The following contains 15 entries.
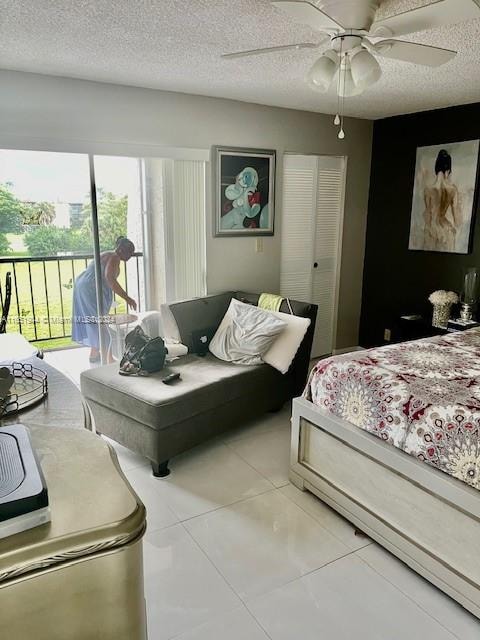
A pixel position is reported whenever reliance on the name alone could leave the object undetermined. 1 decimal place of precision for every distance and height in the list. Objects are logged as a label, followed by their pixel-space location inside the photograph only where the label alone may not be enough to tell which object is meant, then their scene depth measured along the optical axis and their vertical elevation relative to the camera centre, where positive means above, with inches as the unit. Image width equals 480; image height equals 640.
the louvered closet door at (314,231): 170.7 -3.7
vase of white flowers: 157.0 -26.8
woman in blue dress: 140.9 -21.6
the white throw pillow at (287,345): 134.2 -34.6
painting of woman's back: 153.3 +8.0
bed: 74.1 -39.7
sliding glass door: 129.6 -4.9
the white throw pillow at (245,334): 133.5 -32.0
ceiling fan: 65.2 +28.3
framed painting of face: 153.6 +9.5
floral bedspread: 74.6 -30.4
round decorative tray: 52.6 -20.5
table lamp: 152.4 -22.3
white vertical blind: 148.9 -2.3
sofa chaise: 109.9 -43.4
